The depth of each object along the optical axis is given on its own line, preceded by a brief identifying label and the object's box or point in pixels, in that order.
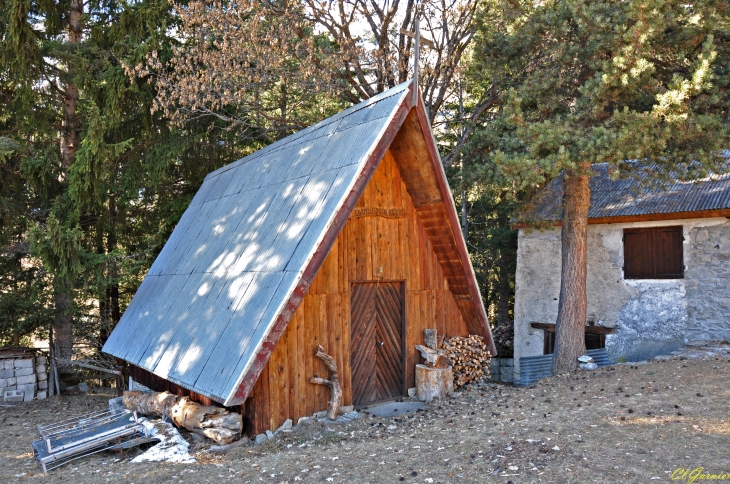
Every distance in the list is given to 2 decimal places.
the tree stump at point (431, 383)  9.45
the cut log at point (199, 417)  7.39
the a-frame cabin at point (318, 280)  7.45
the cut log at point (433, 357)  9.62
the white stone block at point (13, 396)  13.88
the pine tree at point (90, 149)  13.61
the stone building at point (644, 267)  12.69
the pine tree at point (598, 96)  9.41
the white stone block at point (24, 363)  14.18
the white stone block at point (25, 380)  14.16
